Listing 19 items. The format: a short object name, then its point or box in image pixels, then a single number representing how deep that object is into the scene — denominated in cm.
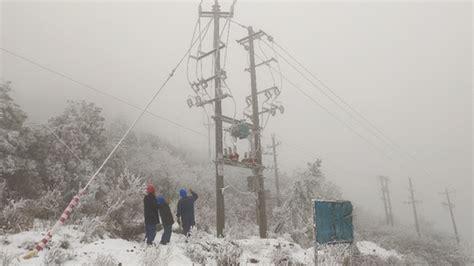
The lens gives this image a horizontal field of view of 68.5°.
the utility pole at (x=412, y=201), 5285
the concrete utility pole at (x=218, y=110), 1297
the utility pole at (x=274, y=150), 3548
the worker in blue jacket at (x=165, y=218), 968
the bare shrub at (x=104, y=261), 654
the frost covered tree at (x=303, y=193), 2925
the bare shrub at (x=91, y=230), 879
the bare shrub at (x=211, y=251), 791
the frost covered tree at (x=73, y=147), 2114
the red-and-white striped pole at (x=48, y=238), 704
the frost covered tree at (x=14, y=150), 1864
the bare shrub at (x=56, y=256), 688
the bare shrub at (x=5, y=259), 600
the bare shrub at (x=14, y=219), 897
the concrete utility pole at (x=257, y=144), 1526
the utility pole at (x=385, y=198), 5755
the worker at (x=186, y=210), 1064
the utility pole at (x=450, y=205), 4882
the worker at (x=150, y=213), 948
